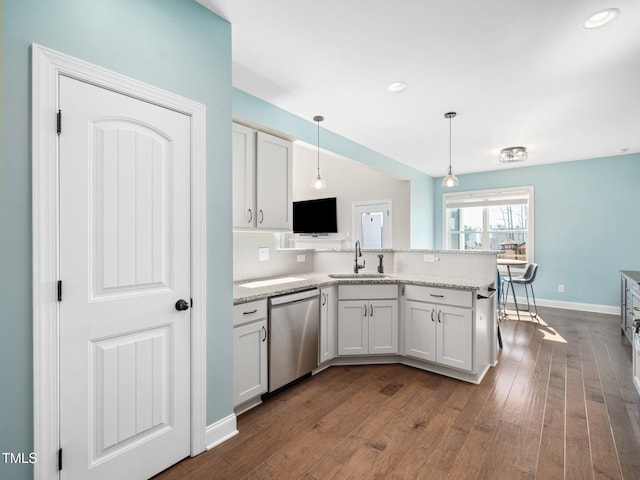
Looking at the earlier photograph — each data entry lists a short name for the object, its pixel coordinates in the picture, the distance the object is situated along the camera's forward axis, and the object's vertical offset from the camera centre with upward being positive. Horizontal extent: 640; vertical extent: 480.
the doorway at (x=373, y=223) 6.30 +0.31
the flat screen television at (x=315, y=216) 6.84 +0.48
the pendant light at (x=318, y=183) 3.72 +0.64
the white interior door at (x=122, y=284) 1.42 -0.22
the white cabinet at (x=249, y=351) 2.25 -0.81
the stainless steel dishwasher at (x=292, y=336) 2.53 -0.81
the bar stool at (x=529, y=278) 5.08 -0.63
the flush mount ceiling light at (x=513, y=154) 4.73 +1.25
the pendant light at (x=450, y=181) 3.90 +0.70
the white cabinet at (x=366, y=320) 3.17 -0.80
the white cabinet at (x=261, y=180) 2.77 +0.53
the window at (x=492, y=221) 6.11 +0.36
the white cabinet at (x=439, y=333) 2.79 -0.86
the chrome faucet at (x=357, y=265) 3.70 -0.30
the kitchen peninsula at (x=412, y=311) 2.82 -0.68
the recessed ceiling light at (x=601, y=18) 1.90 +1.34
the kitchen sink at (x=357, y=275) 3.51 -0.40
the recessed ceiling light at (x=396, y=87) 2.86 +1.37
